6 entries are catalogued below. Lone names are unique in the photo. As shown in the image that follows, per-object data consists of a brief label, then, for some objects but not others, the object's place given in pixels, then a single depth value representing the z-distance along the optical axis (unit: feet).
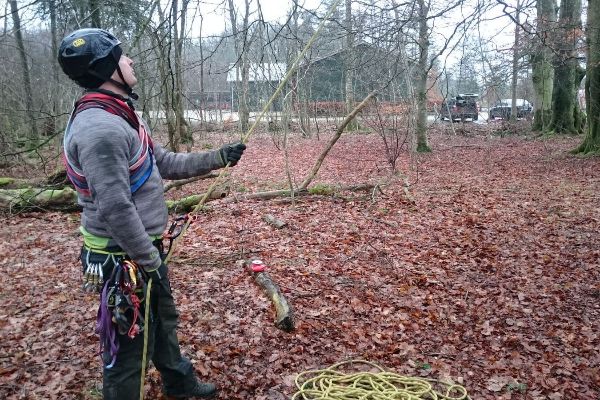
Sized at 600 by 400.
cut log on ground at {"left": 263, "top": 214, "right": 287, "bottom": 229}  22.26
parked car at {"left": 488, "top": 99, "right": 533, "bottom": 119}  86.55
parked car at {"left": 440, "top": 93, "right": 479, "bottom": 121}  85.10
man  6.64
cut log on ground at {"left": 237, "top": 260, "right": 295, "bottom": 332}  12.85
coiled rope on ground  10.11
